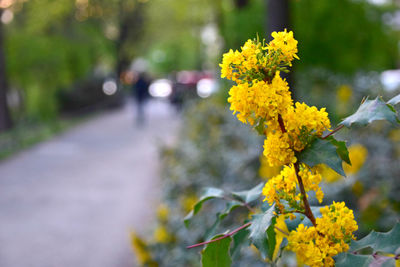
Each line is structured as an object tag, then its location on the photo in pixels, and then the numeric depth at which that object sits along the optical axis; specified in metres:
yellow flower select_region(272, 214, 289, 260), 1.23
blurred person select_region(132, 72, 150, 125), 15.09
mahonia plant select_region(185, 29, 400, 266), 0.98
